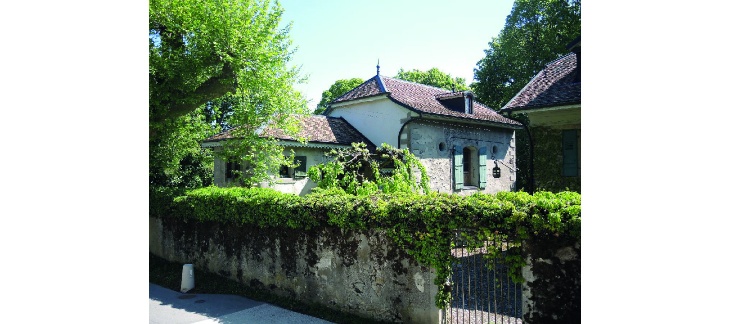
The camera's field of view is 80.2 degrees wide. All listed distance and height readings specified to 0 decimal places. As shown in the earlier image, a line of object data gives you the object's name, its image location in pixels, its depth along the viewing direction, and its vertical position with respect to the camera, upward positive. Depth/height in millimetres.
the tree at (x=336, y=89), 23344 +4040
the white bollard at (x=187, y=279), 6234 -1677
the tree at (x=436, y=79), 22625 +4511
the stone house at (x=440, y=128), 11320 +979
